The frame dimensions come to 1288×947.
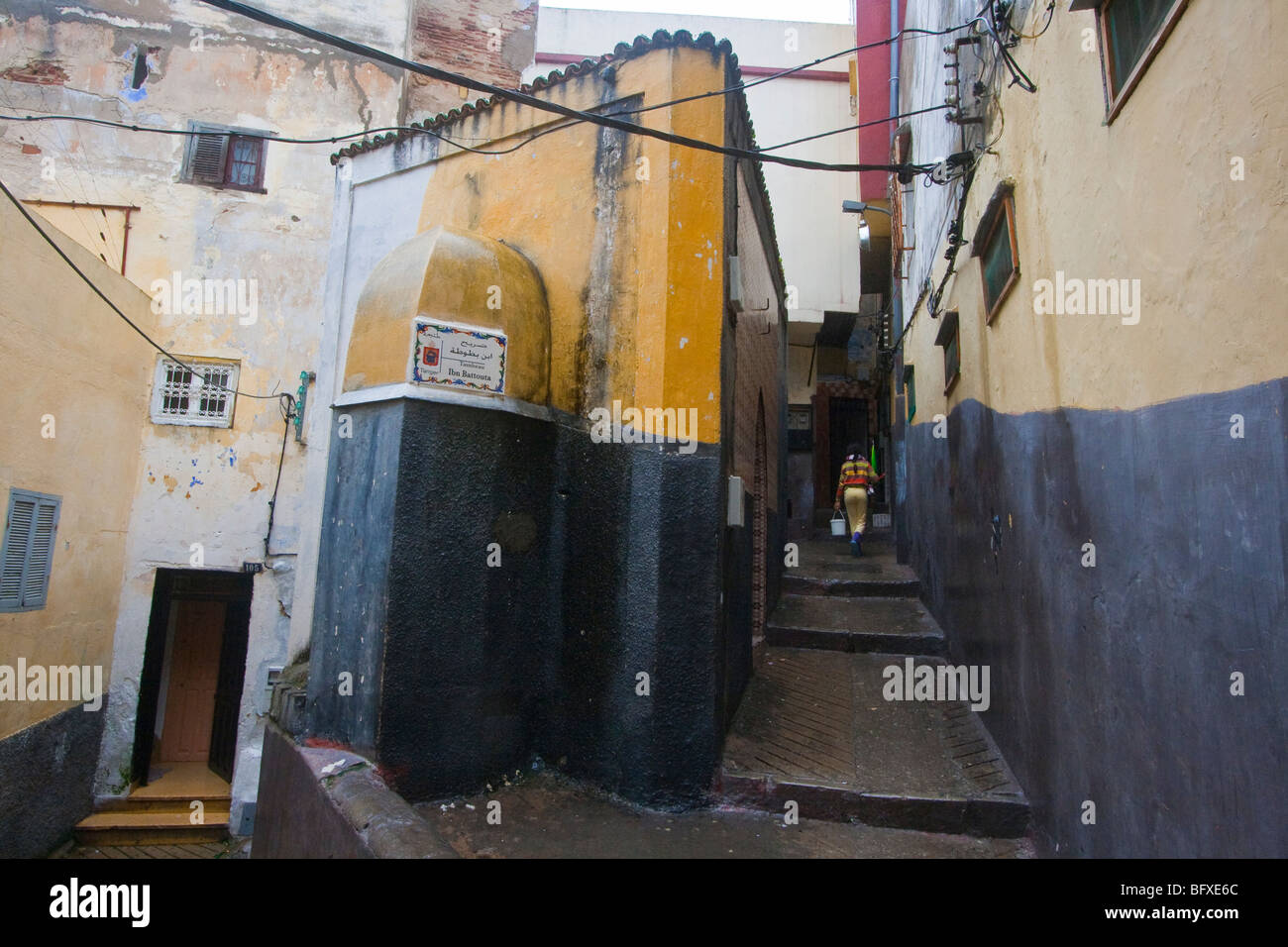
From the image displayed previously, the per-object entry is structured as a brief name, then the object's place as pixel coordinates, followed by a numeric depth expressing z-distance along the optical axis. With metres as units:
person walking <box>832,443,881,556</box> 12.06
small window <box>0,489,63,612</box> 8.18
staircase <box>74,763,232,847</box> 9.67
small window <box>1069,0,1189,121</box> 2.71
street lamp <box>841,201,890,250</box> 11.99
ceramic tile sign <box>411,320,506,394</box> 4.93
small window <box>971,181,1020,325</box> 4.82
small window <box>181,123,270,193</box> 11.18
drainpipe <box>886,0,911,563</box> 11.55
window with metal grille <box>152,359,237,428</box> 10.80
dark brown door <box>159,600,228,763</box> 11.65
